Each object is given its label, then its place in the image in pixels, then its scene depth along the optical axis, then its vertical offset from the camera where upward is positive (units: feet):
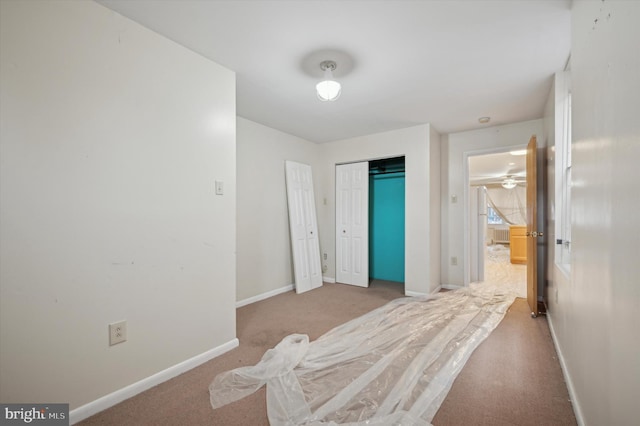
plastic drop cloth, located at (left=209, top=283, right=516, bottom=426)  5.18 -3.72
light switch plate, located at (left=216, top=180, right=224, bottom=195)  7.69 +0.67
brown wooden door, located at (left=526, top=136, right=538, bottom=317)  10.18 -0.82
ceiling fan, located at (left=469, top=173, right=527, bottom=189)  28.35 +3.09
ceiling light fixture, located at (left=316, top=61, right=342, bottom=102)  7.73 +3.46
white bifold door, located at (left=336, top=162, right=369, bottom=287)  14.90 -0.74
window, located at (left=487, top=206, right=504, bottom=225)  36.45 -1.19
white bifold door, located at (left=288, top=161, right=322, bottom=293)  13.99 -0.85
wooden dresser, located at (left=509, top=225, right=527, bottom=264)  21.54 -2.88
